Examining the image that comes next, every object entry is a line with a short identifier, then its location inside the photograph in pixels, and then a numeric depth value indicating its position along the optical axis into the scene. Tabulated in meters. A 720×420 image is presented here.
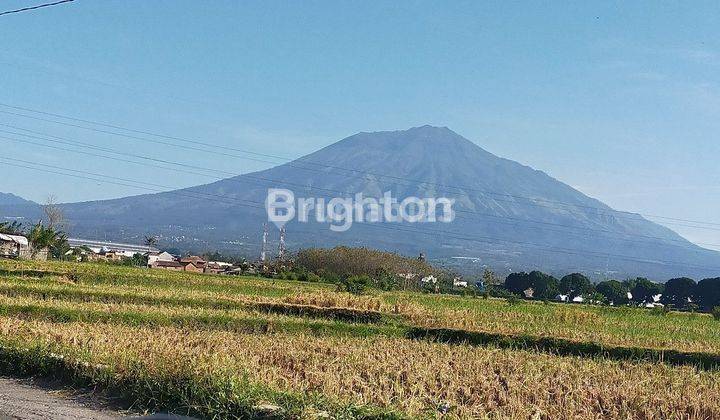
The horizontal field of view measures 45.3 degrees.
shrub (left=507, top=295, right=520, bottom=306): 35.22
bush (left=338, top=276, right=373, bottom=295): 34.30
